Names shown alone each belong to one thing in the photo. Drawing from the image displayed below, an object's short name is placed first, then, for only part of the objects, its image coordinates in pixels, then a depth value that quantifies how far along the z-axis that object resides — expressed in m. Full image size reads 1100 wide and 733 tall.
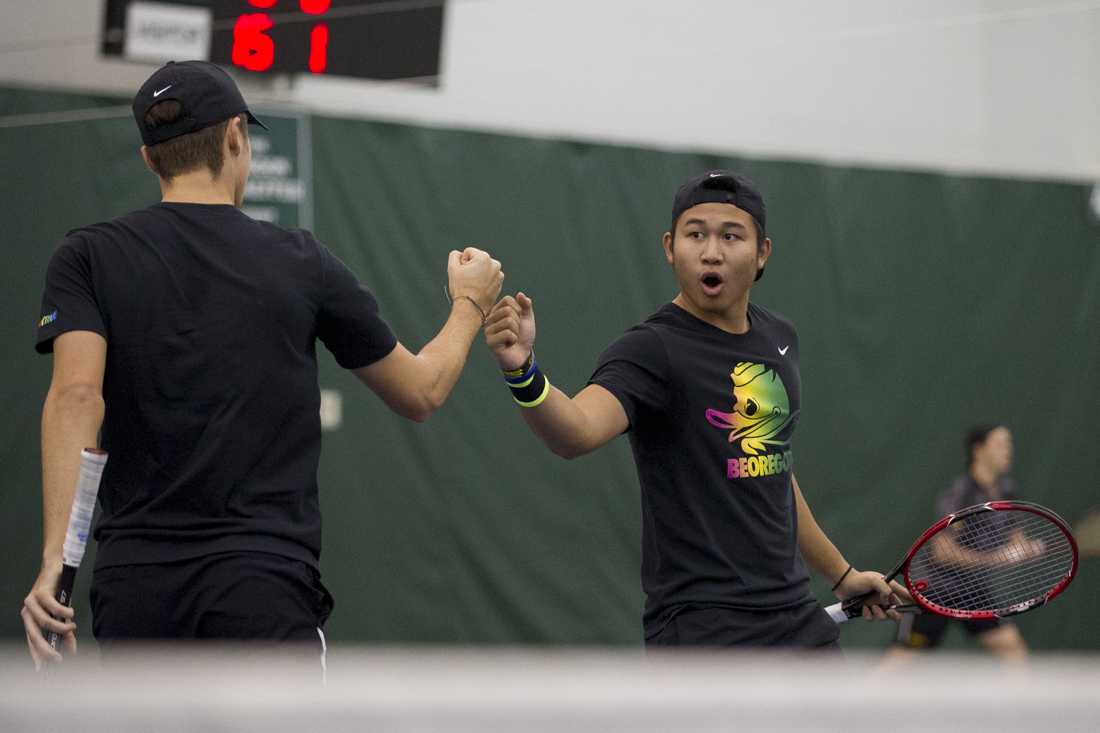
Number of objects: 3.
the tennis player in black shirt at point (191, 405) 5.08
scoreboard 12.44
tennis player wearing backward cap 6.03
